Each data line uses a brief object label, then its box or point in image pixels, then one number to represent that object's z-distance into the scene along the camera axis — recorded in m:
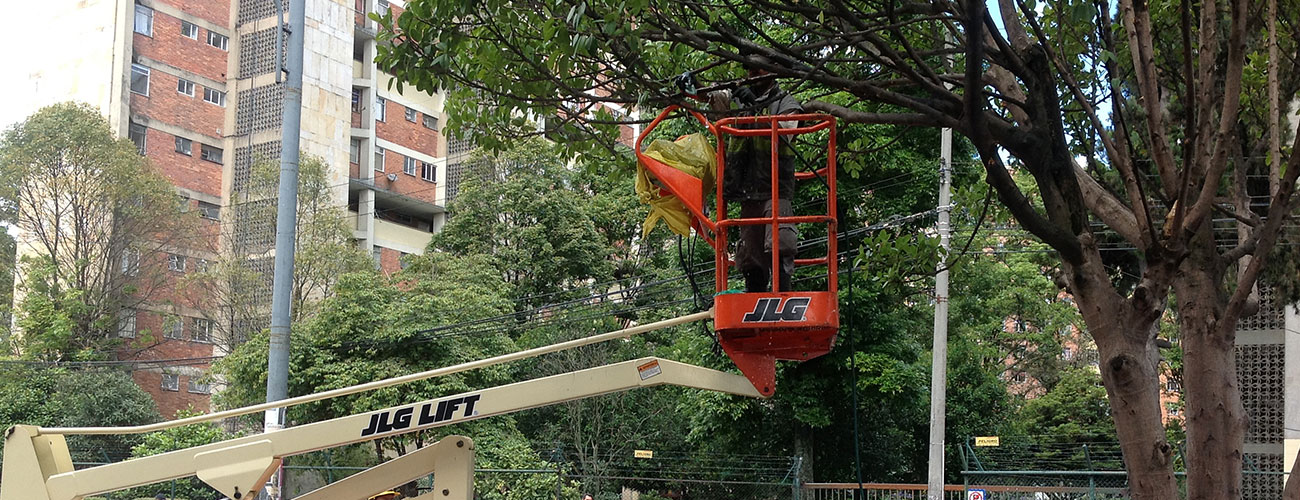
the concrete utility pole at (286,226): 13.36
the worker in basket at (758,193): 8.11
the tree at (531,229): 37.62
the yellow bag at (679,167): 8.38
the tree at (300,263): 36.16
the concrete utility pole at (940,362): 20.02
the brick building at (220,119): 41.91
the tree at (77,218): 36.16
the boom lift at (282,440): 7.58
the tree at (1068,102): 7.40
